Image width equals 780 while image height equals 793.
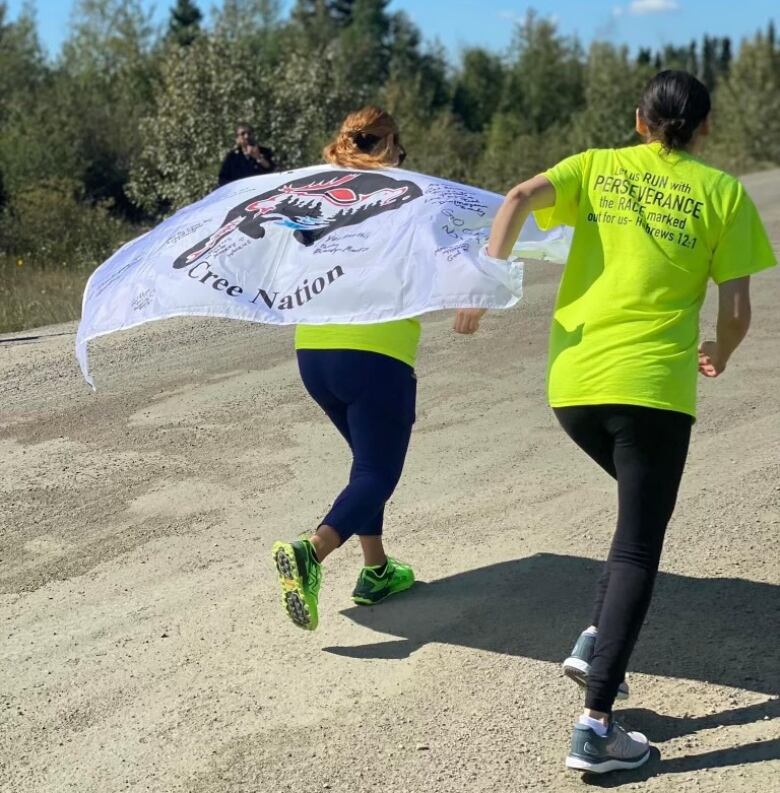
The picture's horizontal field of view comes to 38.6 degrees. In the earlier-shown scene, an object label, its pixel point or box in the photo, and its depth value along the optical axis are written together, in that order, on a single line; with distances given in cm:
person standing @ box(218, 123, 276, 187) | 1331
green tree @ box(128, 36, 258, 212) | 2559
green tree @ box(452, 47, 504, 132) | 6750
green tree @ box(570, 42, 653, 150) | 4462
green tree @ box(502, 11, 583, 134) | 6600
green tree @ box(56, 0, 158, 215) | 3388
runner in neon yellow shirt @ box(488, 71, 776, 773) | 324
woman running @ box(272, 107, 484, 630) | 412
